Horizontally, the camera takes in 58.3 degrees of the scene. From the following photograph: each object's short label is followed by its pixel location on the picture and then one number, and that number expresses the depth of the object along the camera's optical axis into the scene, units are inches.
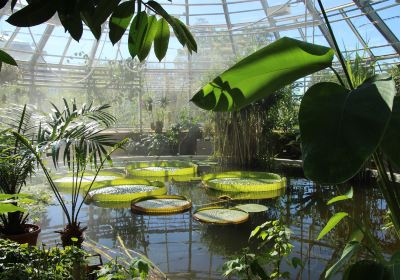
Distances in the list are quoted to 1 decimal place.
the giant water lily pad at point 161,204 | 163.9
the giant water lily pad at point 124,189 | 186.5
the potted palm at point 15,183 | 110.3
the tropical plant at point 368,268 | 31.7
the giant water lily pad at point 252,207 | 161.7
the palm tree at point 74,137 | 111.0
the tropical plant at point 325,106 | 24.6
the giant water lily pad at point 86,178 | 214.1
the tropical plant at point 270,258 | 62.2
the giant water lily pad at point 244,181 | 202.8
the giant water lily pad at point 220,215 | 146.3
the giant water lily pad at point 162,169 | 258.9
